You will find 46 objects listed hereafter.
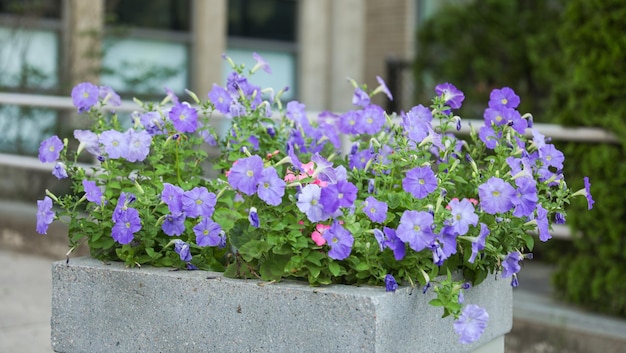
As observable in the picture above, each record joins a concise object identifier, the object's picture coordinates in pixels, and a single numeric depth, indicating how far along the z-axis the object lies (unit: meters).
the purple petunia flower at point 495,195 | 2.53
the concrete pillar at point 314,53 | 12.70
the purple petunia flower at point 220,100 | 3.06
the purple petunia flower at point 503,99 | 2.94
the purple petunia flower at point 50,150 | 2.85
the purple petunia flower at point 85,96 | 3.00
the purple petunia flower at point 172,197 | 2.61
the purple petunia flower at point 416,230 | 2.40
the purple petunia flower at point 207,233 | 2.60
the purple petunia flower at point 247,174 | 2.49
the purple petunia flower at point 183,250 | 2.61
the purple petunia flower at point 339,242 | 2.42
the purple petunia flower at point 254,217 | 2.42
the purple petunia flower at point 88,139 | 2.90
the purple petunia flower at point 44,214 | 2.72
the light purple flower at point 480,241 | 2.50
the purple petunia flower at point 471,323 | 2.31
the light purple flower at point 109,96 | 3.10
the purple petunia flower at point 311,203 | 2.39
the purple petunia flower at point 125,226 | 2.63
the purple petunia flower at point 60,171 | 2.81
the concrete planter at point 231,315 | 2.36
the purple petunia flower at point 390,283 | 2.40
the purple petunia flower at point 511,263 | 2.66
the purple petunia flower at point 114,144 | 2.80
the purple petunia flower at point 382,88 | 3.26
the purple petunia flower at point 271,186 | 2.47
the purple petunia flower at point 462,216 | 2.46
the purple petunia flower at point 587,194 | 2.80
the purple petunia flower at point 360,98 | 3.30
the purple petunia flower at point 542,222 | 2.67
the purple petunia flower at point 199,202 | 2.58
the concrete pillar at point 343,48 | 12.98
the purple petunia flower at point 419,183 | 2.56
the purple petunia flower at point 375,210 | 2.50
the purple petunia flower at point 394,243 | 2.46
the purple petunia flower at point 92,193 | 2.75
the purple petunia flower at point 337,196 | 2.40
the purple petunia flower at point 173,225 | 2.66
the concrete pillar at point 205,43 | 11.56
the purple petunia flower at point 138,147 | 2.81
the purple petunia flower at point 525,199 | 2.60
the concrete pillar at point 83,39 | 9.95
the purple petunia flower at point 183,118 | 2.90
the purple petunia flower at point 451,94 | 2.97
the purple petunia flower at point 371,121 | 3.21
